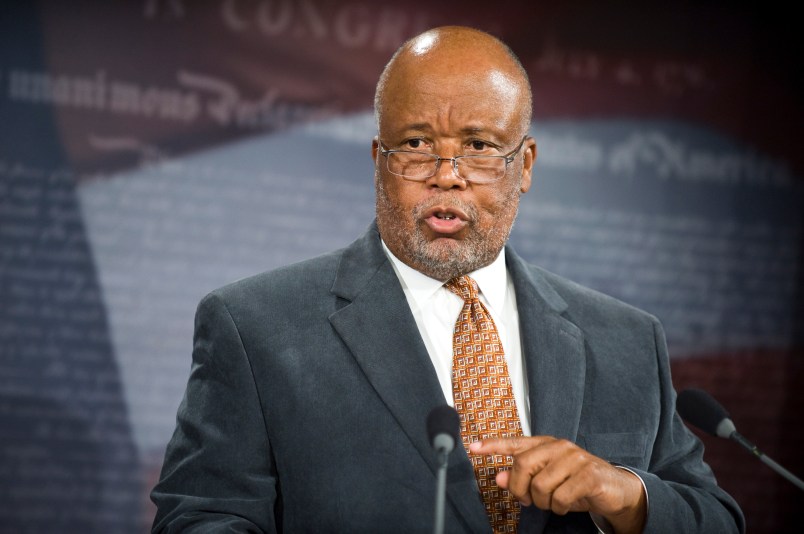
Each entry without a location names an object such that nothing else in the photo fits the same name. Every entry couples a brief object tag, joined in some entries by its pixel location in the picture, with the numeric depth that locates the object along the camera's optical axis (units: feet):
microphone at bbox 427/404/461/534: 9.85
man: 10.38
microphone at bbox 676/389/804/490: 10.52
